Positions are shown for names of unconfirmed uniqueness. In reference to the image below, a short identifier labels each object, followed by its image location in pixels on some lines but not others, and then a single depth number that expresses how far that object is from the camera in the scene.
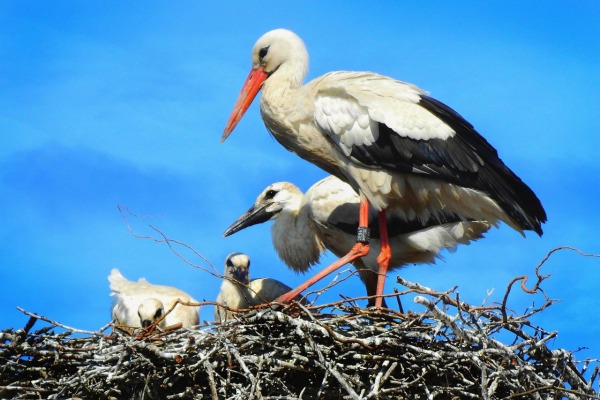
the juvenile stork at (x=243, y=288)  14.03
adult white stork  13.29
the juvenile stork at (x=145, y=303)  12.73
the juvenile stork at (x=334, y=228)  14.56
